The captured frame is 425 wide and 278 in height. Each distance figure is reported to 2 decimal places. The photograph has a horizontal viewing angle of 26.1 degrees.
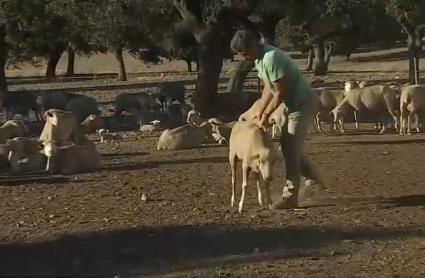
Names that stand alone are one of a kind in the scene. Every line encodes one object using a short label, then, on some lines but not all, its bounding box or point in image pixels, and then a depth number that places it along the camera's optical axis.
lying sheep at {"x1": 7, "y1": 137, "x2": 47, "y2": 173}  15.34
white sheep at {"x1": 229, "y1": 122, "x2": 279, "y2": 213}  10.06
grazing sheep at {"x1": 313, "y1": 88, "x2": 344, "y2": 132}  20.65
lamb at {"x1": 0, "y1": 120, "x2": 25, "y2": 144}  18.30
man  9.85
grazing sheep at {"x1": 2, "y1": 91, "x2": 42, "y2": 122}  29.72
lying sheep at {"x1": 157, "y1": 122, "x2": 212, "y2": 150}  17.56
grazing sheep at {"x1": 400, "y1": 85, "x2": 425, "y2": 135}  18.80
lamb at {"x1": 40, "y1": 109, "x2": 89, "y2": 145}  16.97
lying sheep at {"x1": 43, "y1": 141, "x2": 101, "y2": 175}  14.83
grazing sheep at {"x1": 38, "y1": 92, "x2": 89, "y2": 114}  29.60
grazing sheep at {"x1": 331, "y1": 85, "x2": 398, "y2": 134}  19.75
